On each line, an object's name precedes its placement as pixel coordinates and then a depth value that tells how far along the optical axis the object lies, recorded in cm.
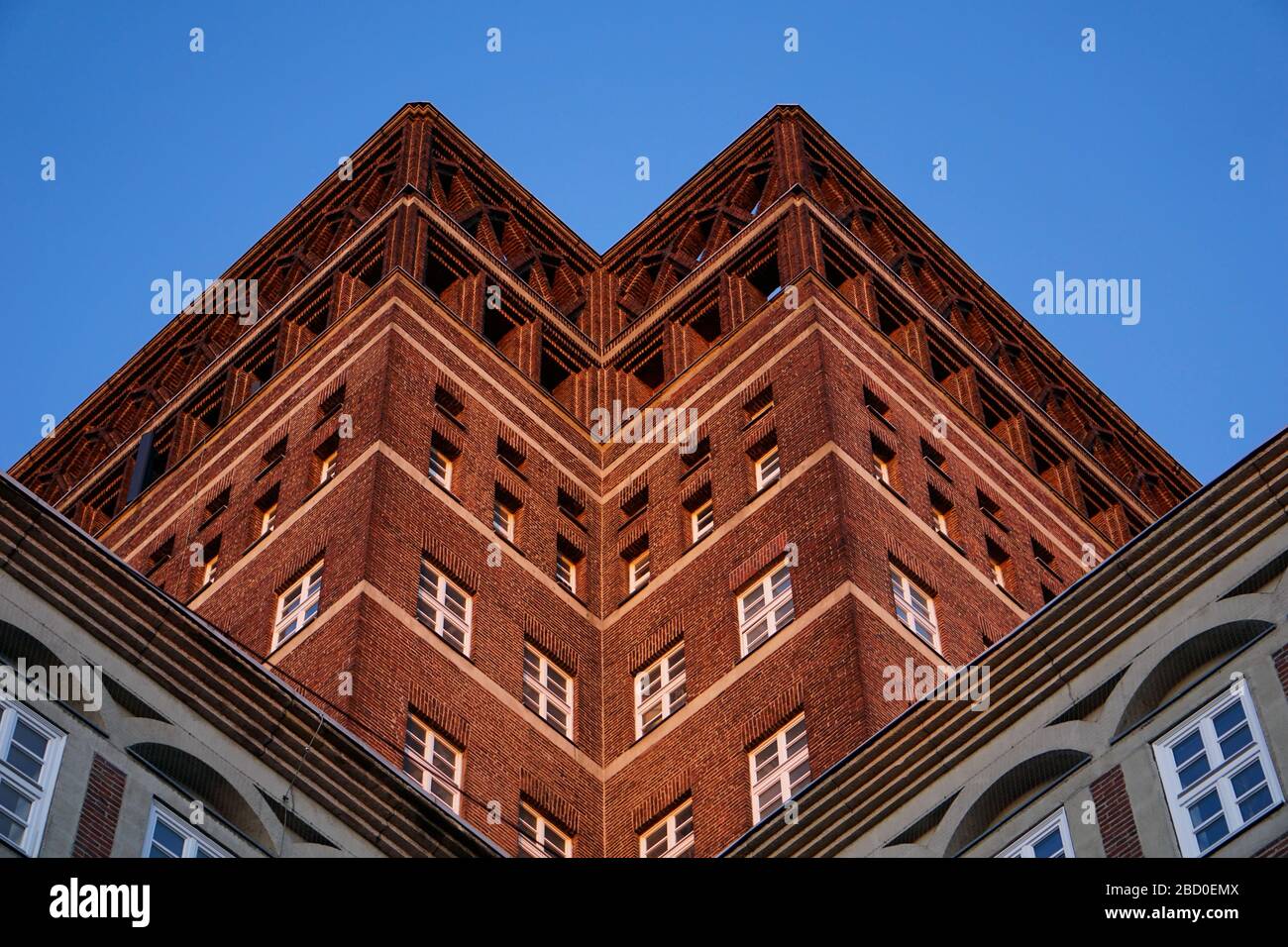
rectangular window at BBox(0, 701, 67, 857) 2681
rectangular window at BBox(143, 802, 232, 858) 2883
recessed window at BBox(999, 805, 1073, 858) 2917
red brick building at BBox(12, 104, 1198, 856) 5156
